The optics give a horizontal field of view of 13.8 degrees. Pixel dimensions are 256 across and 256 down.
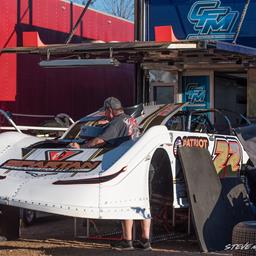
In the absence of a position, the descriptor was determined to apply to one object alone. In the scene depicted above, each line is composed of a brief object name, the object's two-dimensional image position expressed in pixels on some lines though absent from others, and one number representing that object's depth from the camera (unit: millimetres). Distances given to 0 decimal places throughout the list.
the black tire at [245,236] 7538
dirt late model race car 10580
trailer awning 16406
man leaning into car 11403
